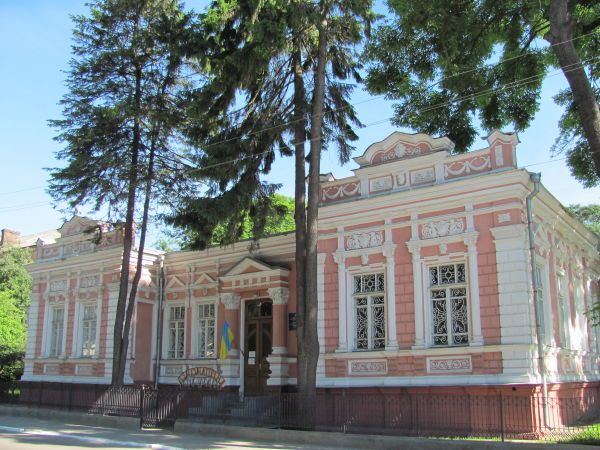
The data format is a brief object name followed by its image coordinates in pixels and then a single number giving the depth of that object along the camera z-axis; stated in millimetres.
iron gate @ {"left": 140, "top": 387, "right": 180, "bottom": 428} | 16406
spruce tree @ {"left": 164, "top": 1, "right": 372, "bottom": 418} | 15599
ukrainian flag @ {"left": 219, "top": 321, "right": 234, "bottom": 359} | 20188
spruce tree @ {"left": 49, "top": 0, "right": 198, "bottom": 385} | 20688
